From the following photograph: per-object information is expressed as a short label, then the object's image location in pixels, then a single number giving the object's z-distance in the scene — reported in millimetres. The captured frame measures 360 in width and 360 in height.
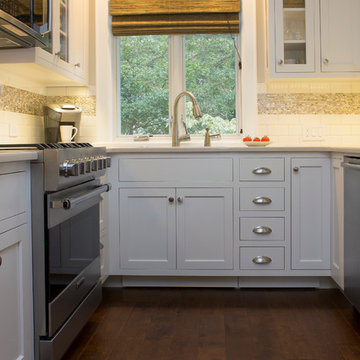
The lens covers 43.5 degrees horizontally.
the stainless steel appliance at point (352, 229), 2238
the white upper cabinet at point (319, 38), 3096
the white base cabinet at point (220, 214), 2820
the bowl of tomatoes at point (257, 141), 3021
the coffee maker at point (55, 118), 3029
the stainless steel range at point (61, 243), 1664
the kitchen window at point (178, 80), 3535
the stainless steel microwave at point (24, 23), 1984
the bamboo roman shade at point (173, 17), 3369
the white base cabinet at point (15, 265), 1433
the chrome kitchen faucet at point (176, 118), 3178
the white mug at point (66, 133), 3066
